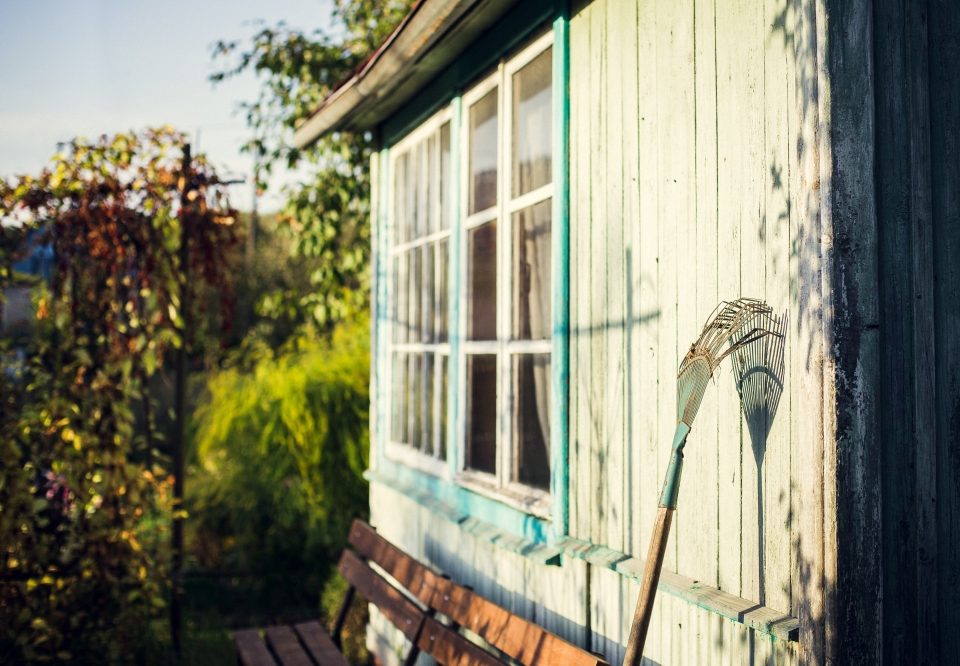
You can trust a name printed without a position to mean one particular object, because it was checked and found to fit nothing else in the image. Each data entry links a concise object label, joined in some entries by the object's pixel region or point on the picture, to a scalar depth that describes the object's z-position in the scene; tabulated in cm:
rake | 235
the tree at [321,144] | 850
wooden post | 574
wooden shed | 221
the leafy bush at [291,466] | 750
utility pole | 1778
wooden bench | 316
